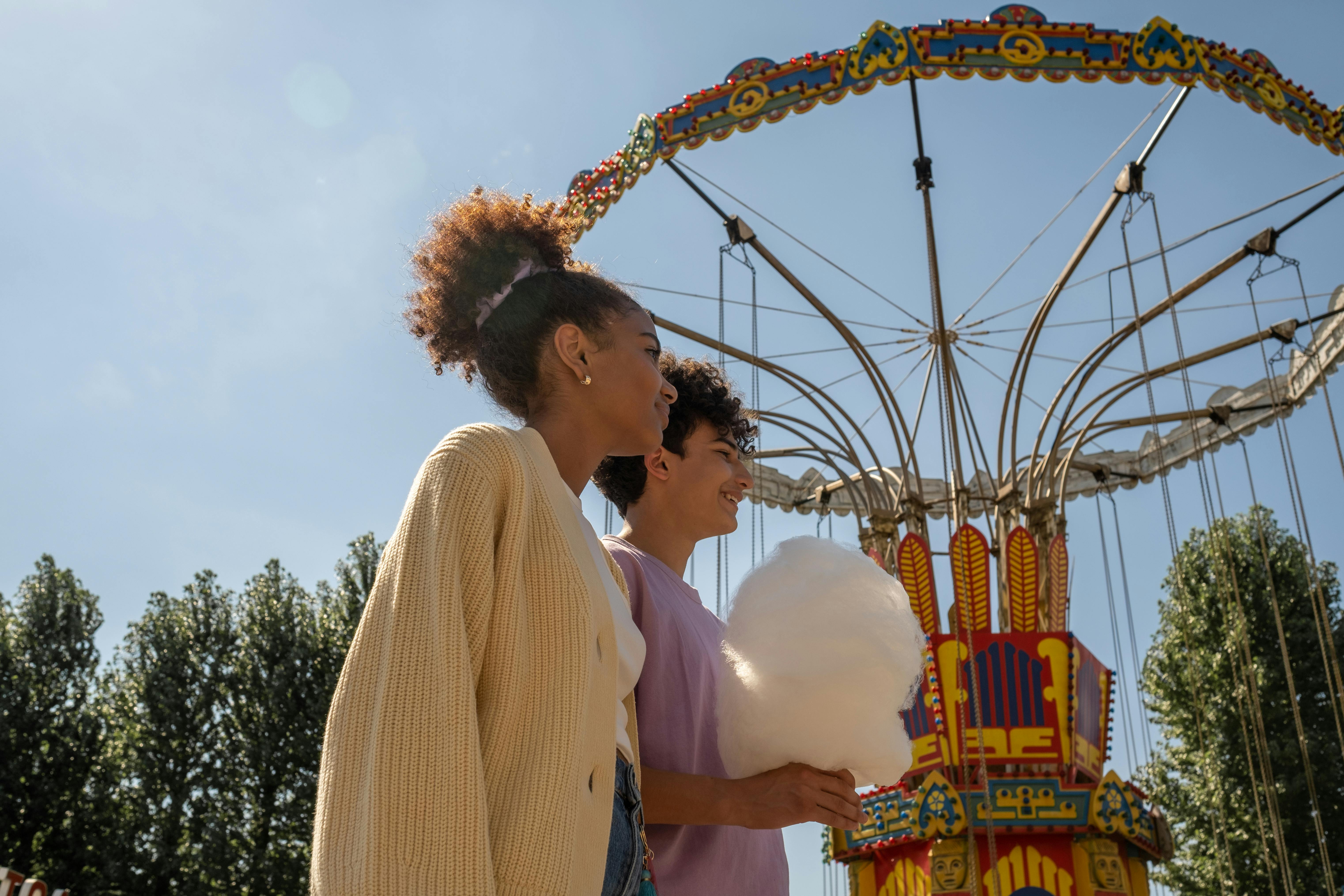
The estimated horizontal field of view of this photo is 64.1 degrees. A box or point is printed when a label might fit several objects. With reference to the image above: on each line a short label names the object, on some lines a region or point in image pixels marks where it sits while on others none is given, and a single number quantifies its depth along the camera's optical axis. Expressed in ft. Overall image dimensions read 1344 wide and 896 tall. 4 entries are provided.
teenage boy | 5.95
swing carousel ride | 23.22
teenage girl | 3.96
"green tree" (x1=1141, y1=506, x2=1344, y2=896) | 46.42
